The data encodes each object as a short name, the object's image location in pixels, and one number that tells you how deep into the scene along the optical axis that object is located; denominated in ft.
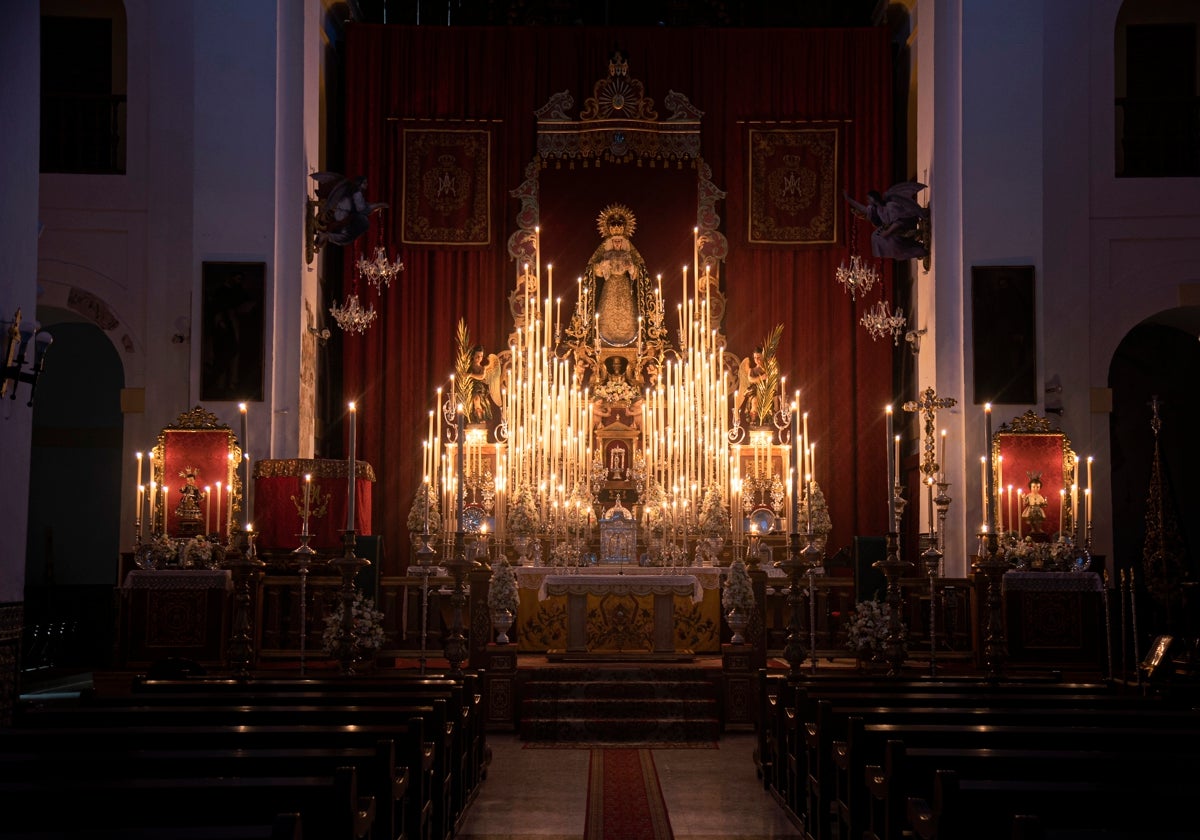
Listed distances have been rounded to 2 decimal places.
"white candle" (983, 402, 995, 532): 27.99
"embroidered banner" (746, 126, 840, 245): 57.77
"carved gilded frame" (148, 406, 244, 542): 45.42
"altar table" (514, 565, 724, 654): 41.73
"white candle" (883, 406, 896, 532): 28.07
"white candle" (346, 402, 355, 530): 26.21
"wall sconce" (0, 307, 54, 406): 27.61
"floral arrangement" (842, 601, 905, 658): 31.55
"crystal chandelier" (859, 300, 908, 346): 53.31
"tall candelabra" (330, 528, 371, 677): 27.43
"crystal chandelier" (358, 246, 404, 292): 53.93
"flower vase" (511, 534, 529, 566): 46.16
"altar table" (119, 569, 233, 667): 39.14
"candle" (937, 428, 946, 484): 48.67
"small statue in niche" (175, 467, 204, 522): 44.91
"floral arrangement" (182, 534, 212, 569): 40.79
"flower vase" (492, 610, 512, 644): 37.58
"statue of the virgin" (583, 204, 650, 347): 55.31
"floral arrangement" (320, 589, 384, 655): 33.04
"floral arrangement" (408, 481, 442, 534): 49.34
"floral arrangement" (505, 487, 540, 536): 46.14
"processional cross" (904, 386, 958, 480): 47.55
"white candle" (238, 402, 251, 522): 45.50
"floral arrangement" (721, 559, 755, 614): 35.55
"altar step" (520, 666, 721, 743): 35.63
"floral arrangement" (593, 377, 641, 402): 53.83
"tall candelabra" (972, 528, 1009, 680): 27.76
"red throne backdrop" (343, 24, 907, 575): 57.21
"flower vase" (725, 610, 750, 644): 35.73
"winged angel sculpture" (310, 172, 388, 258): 51.42
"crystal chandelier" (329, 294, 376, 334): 53.36
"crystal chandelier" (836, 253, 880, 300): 54.19
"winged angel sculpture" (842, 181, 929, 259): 50.83
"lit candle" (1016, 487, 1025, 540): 45.50
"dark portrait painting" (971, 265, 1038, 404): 48.06
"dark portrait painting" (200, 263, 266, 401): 48.16
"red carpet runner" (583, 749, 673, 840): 24.13
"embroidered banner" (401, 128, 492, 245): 57.82
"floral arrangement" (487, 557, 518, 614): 37.76
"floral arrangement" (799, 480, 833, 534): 51.39
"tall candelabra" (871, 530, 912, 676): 28.55
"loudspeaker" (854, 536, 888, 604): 44.37
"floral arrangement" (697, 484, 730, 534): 46.34
